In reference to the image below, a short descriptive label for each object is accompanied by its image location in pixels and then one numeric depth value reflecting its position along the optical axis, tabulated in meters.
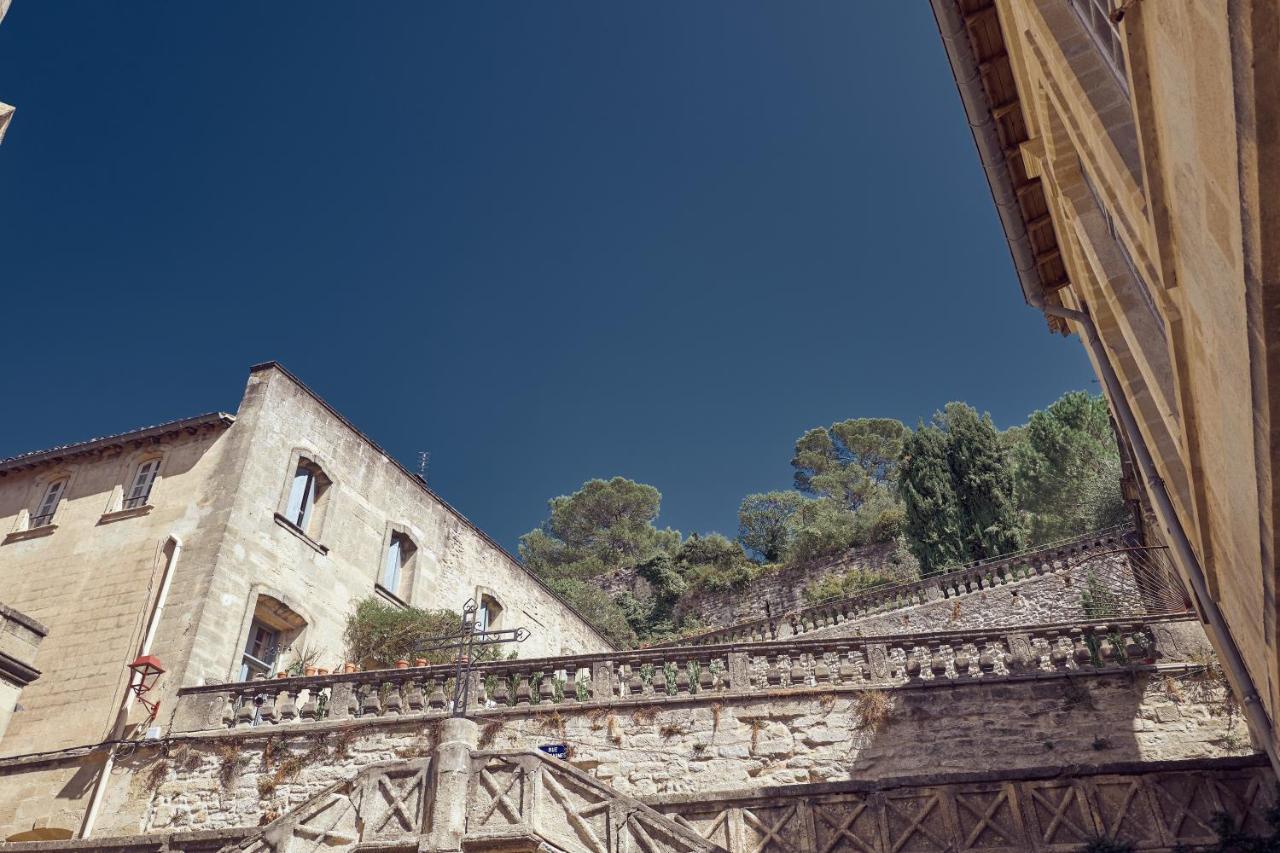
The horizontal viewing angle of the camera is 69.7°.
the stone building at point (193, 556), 13.86
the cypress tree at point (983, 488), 25.75
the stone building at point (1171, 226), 3.28
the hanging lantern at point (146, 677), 13.20
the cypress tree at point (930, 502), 26.00
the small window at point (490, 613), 21.34
